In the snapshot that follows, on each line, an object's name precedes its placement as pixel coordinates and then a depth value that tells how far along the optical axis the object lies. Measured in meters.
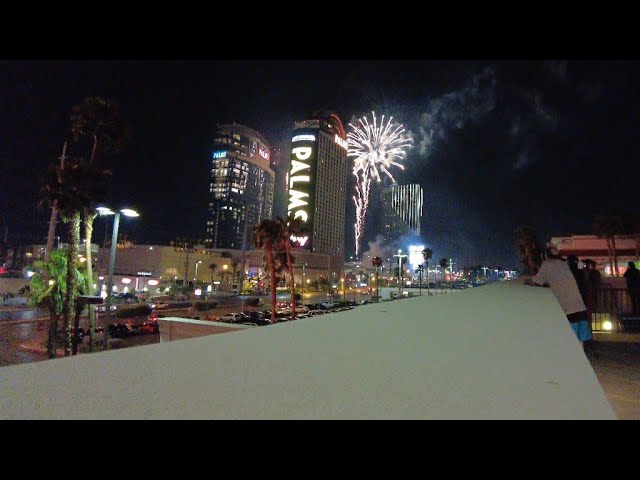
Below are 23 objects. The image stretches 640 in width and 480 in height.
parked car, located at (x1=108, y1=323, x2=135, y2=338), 31.38
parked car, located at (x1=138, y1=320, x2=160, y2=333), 33.59
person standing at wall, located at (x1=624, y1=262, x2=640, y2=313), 10.63
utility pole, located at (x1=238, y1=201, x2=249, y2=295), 74.38
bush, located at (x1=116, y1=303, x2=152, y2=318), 44.34
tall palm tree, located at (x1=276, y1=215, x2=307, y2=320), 44.50
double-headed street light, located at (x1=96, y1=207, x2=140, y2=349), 20.80
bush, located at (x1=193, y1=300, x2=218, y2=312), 51.97
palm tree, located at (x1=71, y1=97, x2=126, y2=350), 28.02
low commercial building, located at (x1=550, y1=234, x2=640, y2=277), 35.78
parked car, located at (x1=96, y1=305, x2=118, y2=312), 48.07
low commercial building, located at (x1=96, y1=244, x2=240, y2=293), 86.62
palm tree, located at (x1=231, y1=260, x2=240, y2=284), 107.19
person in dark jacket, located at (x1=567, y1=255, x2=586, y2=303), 6.92
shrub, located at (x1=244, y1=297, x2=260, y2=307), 59.25
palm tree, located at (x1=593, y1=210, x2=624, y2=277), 34.59
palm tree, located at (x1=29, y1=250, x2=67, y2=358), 24.57
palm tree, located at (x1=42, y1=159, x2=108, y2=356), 24.75
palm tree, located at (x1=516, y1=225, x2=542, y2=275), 36.27
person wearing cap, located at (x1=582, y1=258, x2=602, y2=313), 7.14
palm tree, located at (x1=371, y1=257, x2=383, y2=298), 72.43
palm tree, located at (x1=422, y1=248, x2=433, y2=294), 82.69
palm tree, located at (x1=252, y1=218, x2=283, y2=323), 42.84
